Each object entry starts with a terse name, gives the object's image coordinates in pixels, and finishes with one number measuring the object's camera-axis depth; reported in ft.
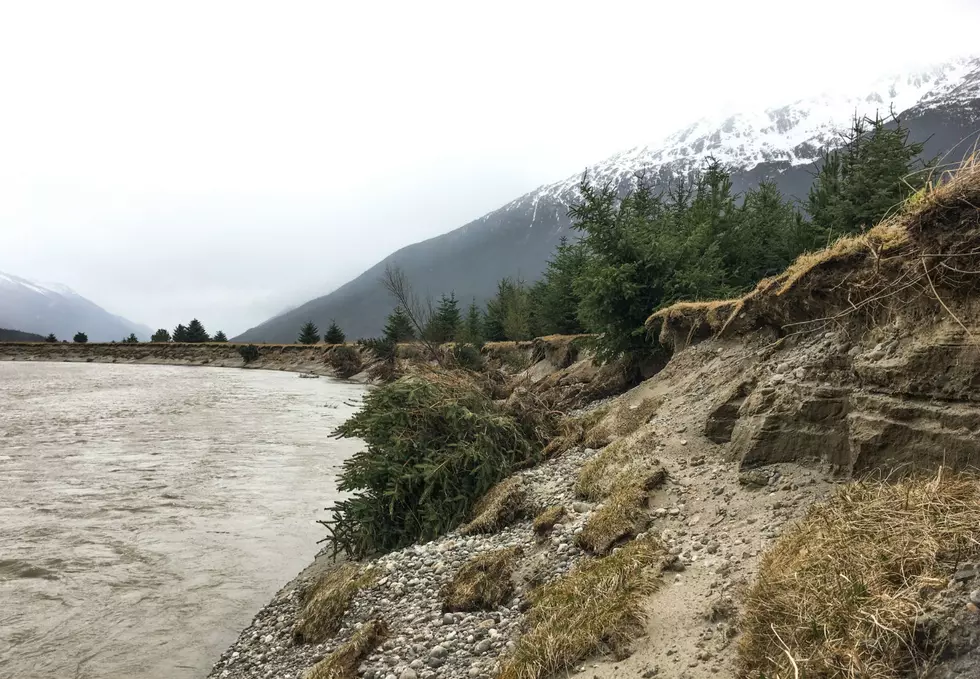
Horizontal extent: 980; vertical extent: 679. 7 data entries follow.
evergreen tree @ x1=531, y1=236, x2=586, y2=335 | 107.86
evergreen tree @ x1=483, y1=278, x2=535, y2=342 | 158.18
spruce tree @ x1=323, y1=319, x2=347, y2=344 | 275.18
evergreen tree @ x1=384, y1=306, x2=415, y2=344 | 192.36
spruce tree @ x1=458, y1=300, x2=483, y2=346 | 170.32
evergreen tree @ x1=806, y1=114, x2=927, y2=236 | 68.44
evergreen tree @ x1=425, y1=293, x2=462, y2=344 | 175.40
